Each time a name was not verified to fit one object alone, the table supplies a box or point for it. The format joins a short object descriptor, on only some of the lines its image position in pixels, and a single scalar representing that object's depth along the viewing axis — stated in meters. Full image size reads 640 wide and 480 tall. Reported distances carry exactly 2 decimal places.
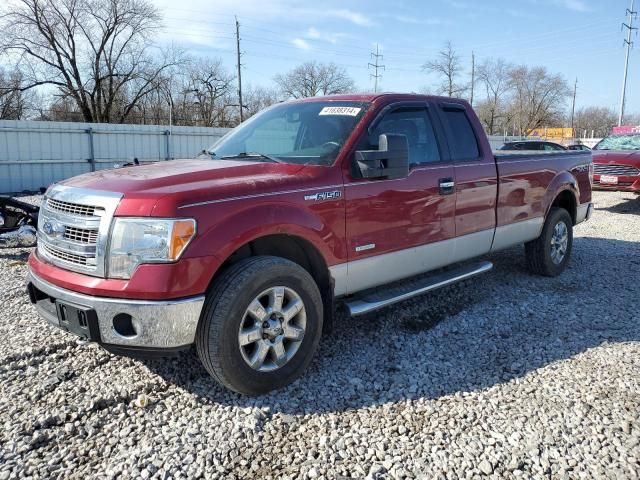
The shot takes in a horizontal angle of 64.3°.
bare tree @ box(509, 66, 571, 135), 61.59
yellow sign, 63.29
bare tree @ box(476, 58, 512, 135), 62.84
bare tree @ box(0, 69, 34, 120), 36.59
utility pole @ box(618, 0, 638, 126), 44.19
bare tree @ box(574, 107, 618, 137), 84.87
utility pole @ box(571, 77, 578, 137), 78.61
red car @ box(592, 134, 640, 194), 11.40
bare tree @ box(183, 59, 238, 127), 50.44
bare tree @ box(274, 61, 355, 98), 59.69
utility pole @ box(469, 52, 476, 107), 59.97
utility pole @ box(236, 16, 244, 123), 41.81
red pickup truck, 2.84
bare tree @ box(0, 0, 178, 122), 35.62
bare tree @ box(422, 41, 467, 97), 58.51
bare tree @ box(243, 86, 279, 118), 50.74
